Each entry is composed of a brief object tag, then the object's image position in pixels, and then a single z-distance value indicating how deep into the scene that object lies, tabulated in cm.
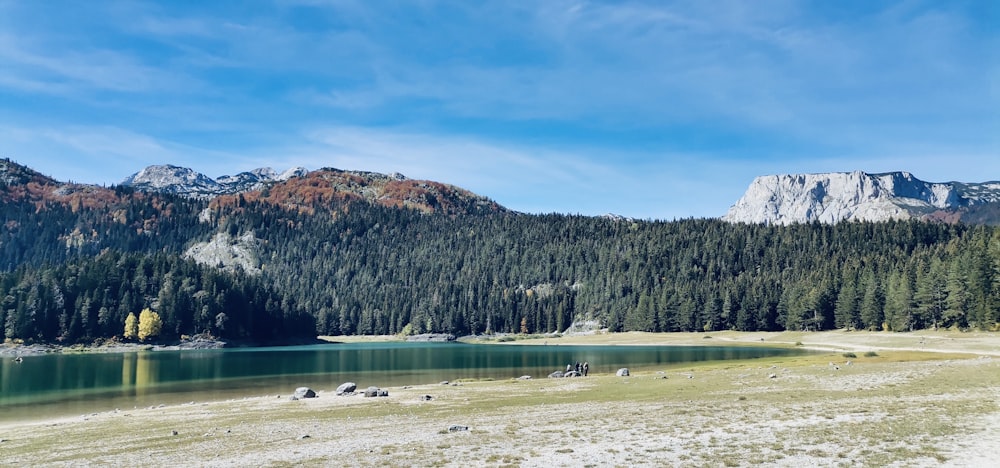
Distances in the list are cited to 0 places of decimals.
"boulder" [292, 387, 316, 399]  4744
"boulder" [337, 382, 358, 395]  4975
